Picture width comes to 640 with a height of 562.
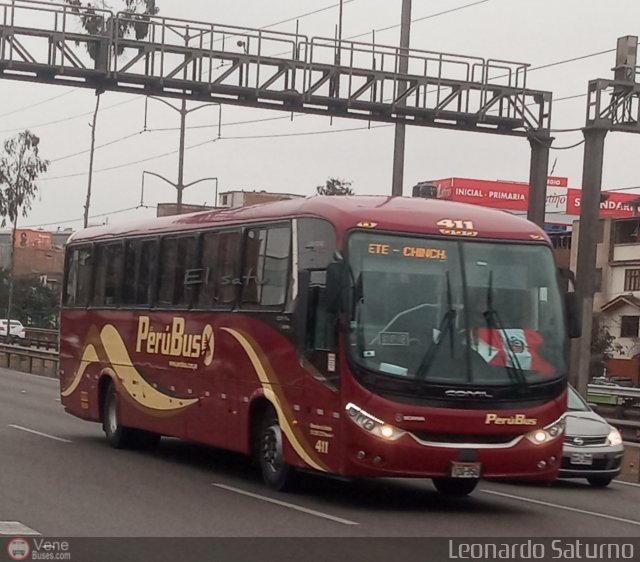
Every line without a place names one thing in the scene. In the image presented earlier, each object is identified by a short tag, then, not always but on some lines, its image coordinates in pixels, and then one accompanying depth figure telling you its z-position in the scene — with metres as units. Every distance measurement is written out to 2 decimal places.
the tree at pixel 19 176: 79.94
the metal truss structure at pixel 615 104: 26.83
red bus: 13.16
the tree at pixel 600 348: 64.81
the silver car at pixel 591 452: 17.23
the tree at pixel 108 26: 27.17
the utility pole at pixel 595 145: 26.69
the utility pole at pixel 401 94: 29.17
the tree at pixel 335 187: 105.50
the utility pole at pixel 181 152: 47.24
